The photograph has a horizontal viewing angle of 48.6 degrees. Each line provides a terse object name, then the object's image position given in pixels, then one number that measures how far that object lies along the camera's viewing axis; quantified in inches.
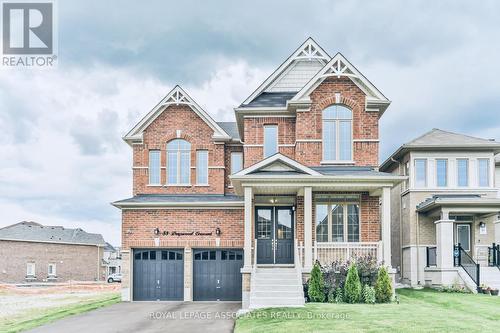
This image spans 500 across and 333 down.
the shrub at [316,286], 710.5
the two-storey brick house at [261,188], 781.3
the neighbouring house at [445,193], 1019.3
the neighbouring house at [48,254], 2084.2
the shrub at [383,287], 711.7
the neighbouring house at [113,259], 3045.0
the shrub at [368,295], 700.7
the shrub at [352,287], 698.8
